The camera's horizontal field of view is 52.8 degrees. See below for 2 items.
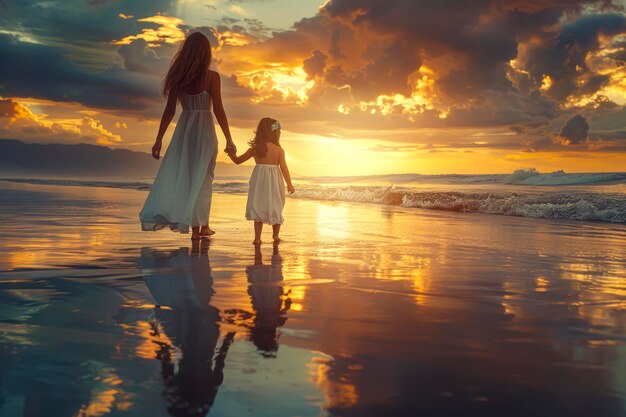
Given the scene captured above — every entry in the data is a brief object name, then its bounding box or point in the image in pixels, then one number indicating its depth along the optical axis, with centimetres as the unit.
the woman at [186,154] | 869
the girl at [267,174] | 909
